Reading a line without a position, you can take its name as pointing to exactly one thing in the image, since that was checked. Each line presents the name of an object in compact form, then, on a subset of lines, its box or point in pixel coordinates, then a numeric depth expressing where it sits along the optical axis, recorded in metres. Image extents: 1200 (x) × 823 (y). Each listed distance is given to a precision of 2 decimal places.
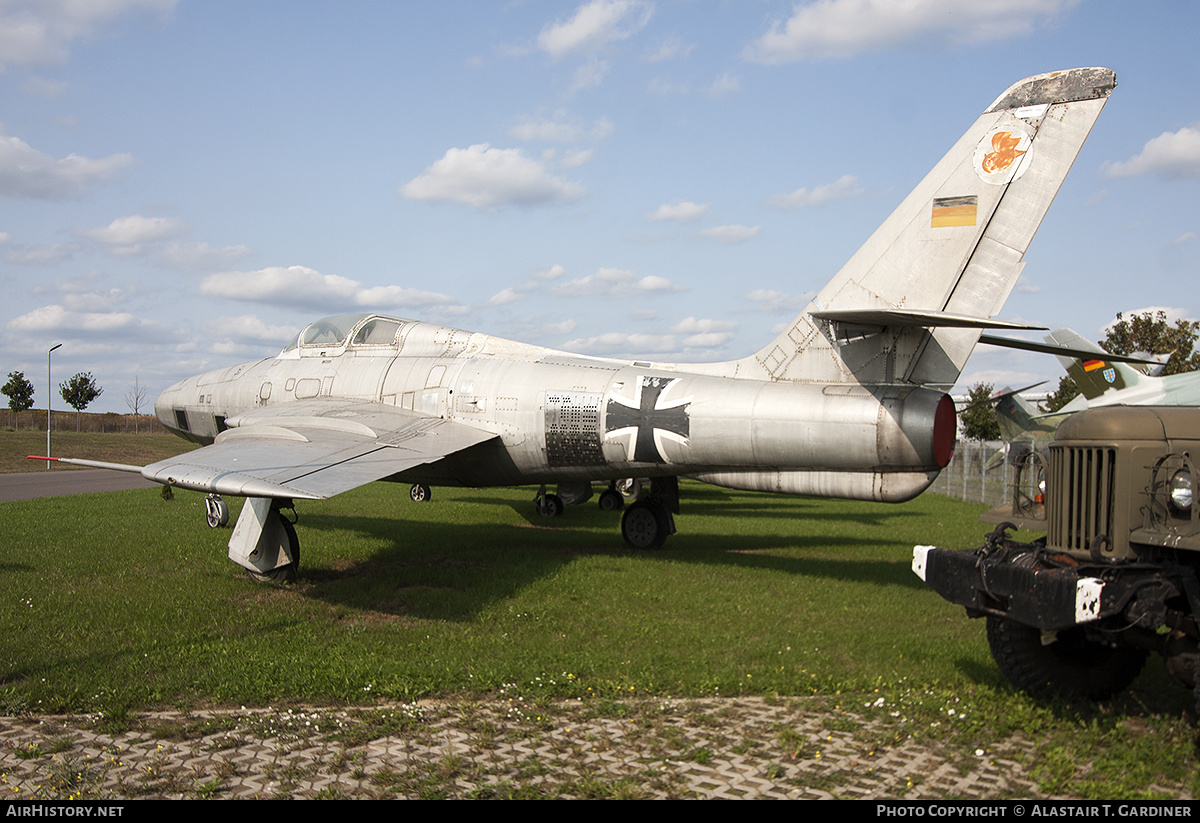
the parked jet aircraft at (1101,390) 18.25
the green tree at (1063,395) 39.91
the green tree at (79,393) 63.31
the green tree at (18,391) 59.84
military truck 4.54
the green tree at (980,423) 48.69
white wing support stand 9.61
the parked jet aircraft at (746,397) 8.21
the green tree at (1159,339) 32.69
